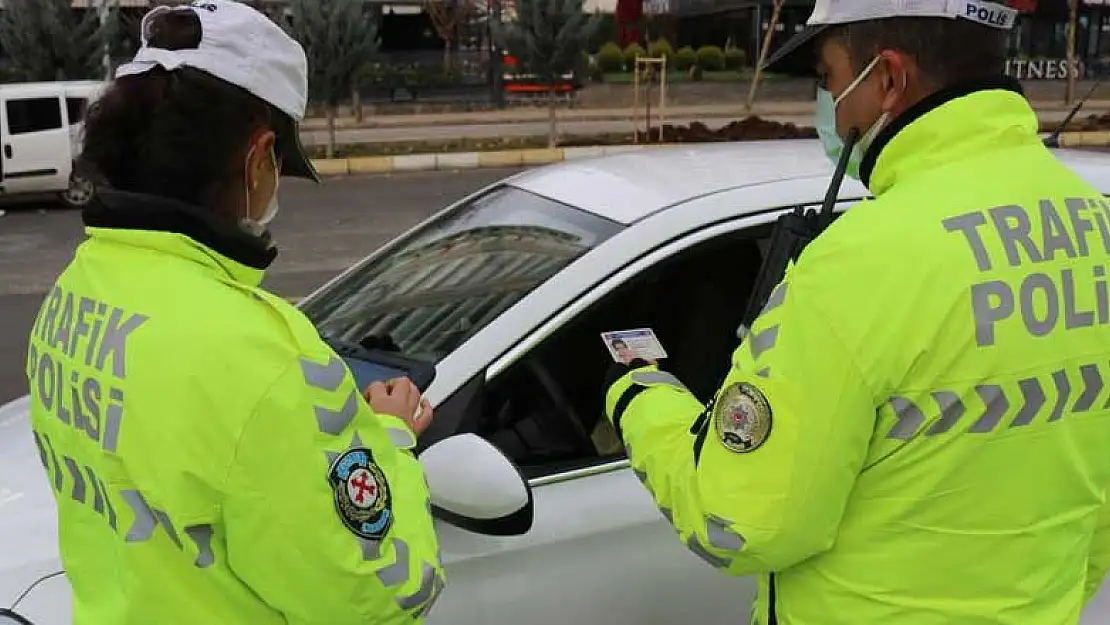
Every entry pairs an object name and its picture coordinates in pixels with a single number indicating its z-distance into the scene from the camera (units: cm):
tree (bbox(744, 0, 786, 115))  1887
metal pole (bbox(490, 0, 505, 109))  2269
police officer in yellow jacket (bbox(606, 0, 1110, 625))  133
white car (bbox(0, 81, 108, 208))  1237
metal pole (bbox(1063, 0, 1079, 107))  2003
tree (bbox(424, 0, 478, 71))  2428
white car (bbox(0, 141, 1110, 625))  201
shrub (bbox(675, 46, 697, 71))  2886
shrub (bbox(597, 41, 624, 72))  2797
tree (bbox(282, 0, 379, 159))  1645
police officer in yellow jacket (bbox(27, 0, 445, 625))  127
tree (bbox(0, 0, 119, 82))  1672
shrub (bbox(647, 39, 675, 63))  2759
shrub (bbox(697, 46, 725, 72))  2870
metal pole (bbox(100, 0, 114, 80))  1714
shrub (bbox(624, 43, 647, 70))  2783
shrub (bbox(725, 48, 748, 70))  2909
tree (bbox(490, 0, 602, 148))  1712
